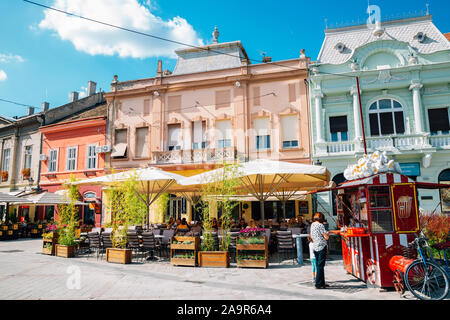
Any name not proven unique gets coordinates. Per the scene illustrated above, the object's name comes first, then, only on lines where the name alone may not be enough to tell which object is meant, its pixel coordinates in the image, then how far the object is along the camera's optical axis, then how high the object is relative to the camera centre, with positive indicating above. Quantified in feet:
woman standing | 21.25 -2.52
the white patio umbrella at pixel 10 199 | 55.62 +2.74
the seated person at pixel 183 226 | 36.83 -1.68
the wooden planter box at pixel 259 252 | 28.63 -4.02
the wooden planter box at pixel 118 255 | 31.32 -4.25
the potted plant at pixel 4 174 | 80.30 +10.21
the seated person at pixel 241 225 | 38.72 -1.75
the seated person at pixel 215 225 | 38.78 -1.74
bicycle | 17.71 -3.92
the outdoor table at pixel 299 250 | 30.48 -3.85
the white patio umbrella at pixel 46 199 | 52.80 +2.55
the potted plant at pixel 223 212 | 29.30 -0.09
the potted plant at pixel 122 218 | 31.76 -0.55
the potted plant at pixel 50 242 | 37.83 -3.42
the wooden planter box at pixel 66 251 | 35.55 -4.23
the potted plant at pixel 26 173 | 76.38 +9.90
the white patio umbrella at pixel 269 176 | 31.19 +3.78
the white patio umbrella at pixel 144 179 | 35.14 +3.87
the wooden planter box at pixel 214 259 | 29.09 -4.38
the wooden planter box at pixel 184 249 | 29.58 -3.59
